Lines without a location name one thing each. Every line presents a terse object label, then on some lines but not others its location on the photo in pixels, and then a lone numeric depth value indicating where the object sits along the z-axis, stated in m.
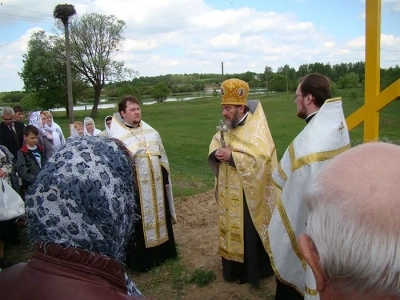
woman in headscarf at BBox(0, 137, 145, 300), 1.07
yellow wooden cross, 2.52
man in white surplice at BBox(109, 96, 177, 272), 4.01
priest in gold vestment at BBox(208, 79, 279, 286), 3.47
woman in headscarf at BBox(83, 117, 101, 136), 7.08
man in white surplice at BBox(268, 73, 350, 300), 2.38
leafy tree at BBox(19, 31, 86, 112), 30.17
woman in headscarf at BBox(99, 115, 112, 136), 5.70
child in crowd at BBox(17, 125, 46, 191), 4.85
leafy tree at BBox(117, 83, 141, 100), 29.94
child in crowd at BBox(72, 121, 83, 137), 7.29
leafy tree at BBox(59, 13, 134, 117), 31.41
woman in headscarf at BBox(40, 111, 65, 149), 7.60
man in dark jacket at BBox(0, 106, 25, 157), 6.39
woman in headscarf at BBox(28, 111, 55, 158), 7.74
